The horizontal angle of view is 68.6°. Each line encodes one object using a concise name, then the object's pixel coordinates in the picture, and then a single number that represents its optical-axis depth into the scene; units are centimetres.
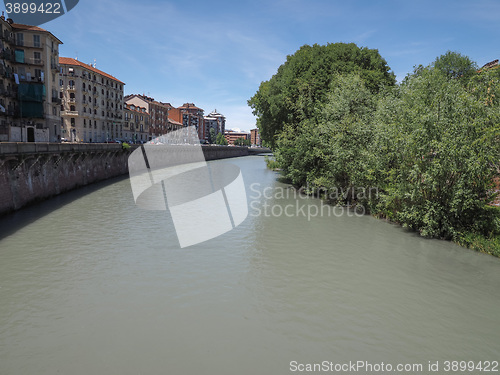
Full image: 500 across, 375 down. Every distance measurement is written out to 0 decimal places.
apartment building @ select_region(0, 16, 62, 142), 4856
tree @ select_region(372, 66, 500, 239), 1616
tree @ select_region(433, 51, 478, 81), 5309
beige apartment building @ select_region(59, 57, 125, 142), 7469
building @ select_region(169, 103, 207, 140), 16150
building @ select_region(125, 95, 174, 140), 11719
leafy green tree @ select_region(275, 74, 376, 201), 2475
